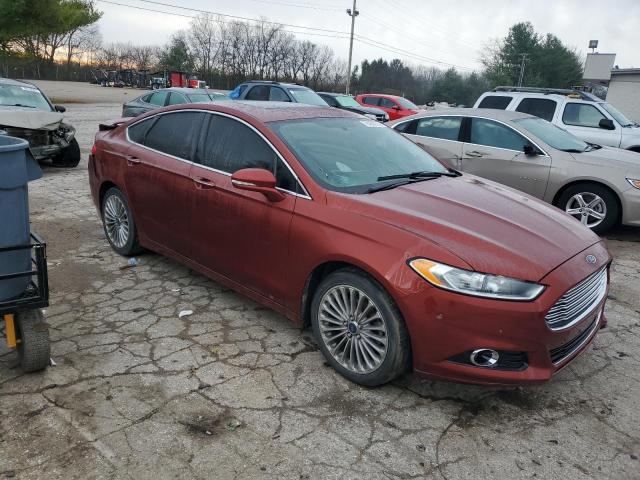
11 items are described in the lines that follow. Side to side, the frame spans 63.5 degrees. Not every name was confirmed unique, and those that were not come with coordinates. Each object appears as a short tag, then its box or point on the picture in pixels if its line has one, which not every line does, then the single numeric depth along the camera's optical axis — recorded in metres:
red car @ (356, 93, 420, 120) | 19.67
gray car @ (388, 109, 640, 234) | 6.63
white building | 26.19
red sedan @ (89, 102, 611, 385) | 2.73
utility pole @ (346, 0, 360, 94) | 46.94
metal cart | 2.90
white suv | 10.15
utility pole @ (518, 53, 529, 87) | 57.52
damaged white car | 8.30
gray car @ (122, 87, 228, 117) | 13.01
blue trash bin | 2.81
